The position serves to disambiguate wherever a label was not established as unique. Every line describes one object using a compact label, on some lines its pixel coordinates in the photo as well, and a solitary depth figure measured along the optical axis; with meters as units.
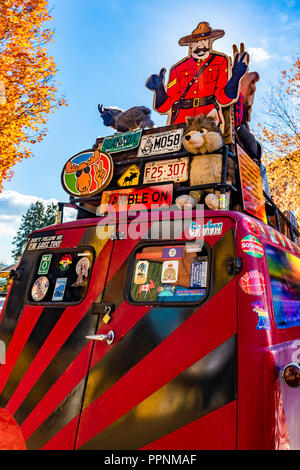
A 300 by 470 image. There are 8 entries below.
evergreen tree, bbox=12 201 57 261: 52.78
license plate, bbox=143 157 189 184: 3.93
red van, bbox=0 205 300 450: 2.11
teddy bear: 3.73
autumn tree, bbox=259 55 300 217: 18.31
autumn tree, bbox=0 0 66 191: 12.62
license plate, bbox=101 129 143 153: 4.58
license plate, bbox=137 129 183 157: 4.26
